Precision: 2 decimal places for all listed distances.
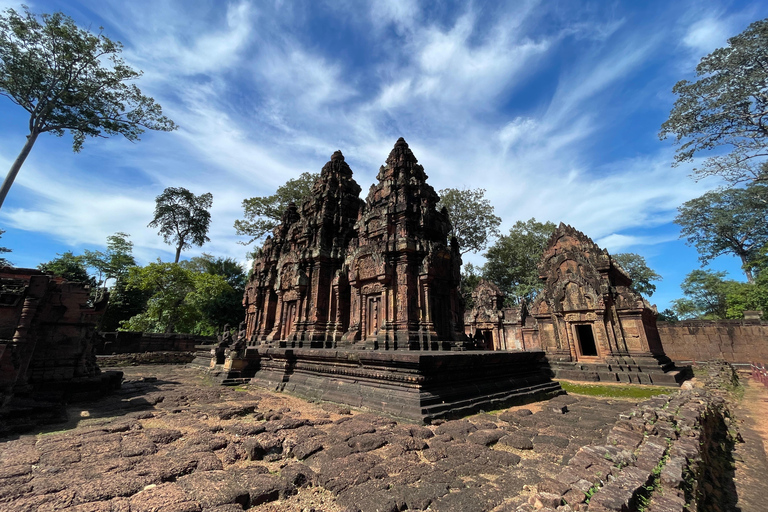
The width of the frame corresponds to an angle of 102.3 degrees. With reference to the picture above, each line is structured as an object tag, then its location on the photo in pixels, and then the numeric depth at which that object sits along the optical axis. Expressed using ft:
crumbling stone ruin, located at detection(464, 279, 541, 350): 61.67
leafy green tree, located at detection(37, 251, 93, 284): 90.07
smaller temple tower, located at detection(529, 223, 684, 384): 39.04
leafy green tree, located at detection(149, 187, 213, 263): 104.17
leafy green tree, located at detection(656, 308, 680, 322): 128.16
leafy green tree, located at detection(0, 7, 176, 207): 46.01
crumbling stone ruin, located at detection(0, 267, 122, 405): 20.21
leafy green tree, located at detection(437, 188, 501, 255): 90.17
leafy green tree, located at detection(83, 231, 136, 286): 100.68
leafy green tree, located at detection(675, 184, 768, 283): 96.63
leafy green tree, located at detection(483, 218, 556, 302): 93.97
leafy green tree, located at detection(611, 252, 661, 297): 115.55
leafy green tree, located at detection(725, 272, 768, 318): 71.61
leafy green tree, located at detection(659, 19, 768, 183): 56.24
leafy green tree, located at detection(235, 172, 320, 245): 85.35
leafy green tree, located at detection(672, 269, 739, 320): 112.88
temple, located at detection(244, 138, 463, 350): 30.32
